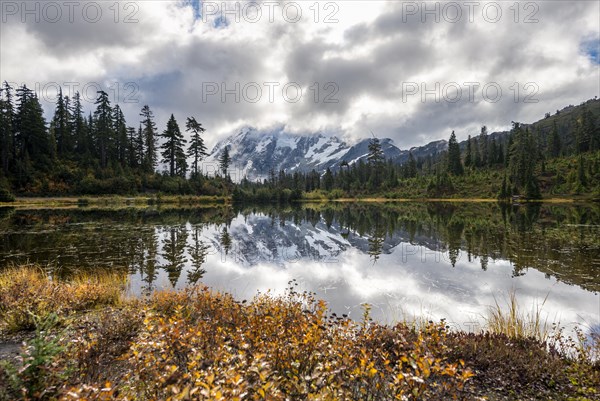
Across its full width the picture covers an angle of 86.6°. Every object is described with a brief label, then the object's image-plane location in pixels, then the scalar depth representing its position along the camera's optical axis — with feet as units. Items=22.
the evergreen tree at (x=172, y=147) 264.93
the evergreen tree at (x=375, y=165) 408.87
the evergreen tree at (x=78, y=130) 253.24
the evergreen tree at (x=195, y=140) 277.23
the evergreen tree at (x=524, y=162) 262.47
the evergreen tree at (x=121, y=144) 263.29
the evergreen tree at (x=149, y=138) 276.21
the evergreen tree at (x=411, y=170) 448.65
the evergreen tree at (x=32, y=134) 214.90
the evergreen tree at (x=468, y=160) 402.85
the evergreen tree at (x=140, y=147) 281.97
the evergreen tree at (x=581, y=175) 252.62
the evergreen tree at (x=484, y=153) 386.93
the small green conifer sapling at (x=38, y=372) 10.44
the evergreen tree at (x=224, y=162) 352.90
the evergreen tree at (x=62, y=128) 247.33
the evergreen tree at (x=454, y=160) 370.53
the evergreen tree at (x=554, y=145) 388.55
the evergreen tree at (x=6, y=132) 207.41
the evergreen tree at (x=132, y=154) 267.80
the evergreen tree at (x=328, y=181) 459.24
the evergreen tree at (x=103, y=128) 252.83
